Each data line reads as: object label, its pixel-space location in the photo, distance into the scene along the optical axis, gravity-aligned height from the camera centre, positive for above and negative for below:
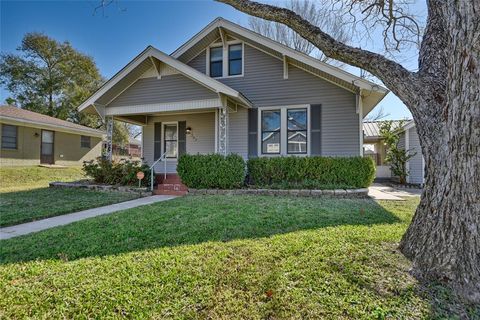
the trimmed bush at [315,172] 8.31 -0.22
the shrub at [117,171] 9.34 -0.28
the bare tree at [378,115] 23.86 +4.74
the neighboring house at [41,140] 14.95 +1.57
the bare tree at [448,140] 2.34 +0.25
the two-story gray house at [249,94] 9.01 +2.55
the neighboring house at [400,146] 12.64 +1.05
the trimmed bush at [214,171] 8.39 -0.21
